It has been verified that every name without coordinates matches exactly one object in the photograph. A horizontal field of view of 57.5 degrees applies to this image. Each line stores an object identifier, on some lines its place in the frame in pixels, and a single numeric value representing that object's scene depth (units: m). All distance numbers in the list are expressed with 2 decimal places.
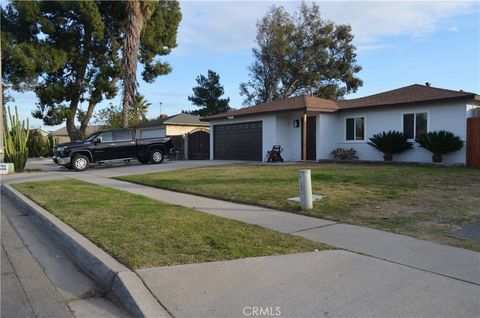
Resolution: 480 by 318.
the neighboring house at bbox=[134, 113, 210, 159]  30.03
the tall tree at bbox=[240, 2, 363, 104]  41.84
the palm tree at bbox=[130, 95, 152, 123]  43.25
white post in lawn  8.78
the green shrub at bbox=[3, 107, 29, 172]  21.73
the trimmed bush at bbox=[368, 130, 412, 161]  19.05
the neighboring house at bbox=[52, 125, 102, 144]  46.42
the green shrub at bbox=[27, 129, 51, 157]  42.06
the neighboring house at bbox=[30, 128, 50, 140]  43.51
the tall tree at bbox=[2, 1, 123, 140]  31.42
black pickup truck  21.56
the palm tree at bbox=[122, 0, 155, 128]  27.31
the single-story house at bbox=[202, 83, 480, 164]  17.80
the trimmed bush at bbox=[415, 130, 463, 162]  17.11
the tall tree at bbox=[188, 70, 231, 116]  56.47
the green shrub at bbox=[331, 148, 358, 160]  21.39
